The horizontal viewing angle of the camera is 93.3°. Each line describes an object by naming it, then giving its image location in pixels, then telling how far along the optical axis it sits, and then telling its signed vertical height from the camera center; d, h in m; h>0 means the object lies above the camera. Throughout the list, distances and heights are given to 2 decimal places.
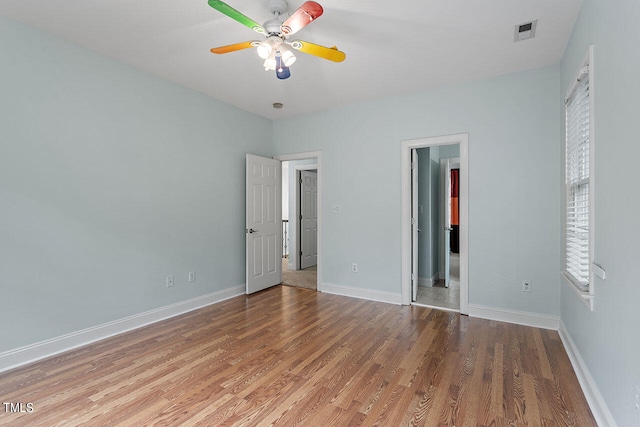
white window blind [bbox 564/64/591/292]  2.21 +0.22
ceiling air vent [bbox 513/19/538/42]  2.43 +1.50
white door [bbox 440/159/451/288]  5.04 -0.17
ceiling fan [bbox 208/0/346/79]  2.04 +1.21
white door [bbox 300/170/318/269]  6.48 -0.18
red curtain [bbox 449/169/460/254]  8.27 -0.06
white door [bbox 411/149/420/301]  4.05 -0.15
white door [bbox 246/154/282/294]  4.47 -0.21
